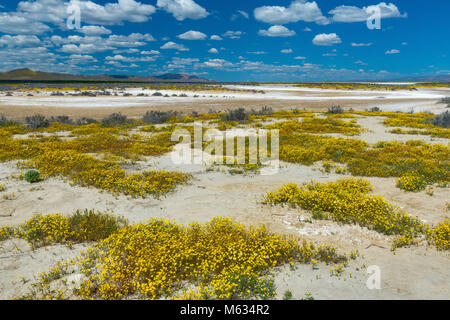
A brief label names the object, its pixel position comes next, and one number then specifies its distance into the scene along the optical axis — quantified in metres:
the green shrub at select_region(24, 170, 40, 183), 9.75
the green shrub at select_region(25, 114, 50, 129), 20.60
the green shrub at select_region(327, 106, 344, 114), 30.66
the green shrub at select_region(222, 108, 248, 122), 24.67
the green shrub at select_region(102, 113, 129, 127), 22.00
